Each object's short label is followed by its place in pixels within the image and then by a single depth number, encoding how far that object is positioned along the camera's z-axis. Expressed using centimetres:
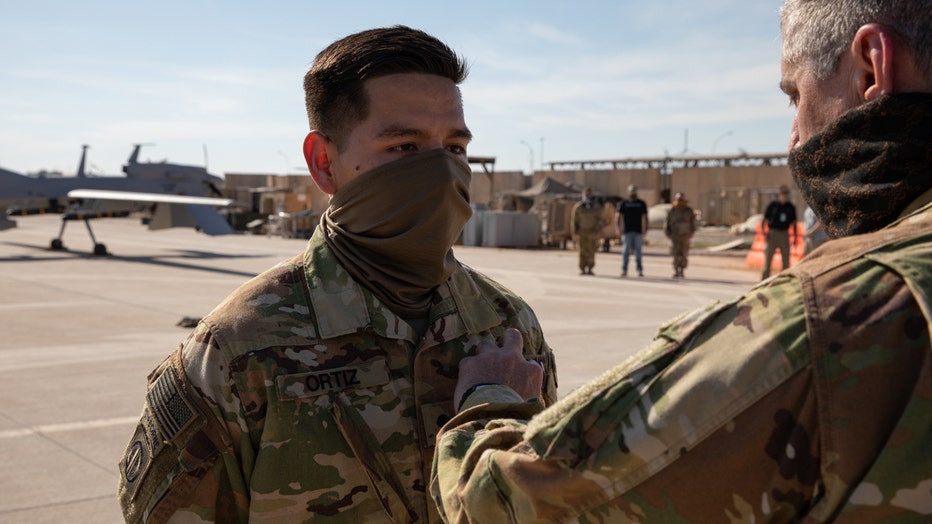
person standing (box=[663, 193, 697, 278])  1780
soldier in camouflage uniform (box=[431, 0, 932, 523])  113
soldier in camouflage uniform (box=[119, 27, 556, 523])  194
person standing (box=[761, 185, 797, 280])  1474
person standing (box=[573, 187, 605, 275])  1772
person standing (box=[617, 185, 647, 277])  1792
